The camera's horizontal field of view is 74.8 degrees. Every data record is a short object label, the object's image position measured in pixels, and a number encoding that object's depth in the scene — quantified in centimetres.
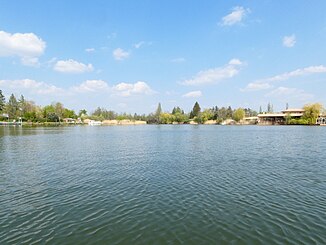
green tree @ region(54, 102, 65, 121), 17305
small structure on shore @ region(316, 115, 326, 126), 14212
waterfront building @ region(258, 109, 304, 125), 16039
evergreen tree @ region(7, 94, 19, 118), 16012
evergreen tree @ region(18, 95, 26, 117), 16470
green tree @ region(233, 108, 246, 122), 19425
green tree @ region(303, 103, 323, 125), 13775
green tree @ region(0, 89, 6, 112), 15162
